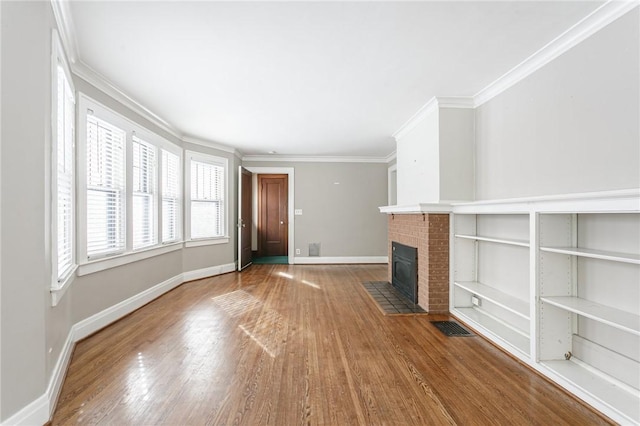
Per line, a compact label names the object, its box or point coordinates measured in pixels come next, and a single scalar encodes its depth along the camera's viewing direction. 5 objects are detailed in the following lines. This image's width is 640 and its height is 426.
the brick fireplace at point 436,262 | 3.39
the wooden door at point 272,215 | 7.45
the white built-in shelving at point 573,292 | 1.75
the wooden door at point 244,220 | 5.73
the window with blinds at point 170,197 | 4.27
